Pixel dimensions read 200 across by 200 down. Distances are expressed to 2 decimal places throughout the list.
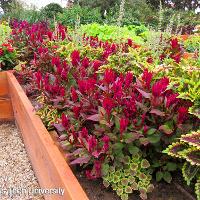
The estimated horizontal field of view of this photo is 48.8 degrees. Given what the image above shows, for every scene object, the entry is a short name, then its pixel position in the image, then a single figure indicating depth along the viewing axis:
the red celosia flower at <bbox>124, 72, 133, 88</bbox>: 1.54
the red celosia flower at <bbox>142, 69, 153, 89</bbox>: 1.47
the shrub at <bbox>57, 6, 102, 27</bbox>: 6.55
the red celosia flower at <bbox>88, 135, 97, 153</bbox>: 1.28
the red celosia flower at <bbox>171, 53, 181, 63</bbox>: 2.16
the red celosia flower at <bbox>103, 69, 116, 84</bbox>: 1.52
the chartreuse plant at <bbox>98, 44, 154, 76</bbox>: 1.88
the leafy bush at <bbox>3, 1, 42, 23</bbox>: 6.42
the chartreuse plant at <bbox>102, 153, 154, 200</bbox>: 1.31
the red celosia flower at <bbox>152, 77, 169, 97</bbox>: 1.35
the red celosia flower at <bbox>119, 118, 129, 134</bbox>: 1.29
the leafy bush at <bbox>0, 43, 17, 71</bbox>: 3.07
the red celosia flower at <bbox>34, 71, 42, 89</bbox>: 2.01
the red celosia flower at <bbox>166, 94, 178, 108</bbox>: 1.35
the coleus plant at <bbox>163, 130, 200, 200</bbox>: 1.17
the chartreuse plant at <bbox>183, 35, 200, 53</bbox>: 4.48
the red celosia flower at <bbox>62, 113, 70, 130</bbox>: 1.46
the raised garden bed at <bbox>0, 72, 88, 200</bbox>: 1.29
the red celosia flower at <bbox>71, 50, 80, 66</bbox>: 2.06
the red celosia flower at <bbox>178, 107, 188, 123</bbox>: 1.31
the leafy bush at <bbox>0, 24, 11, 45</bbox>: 3.33
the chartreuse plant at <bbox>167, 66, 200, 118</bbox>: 1.34
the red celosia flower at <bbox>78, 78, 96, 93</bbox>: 1.54
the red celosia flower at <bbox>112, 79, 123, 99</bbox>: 1.43
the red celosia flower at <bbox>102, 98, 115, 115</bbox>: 1.34
